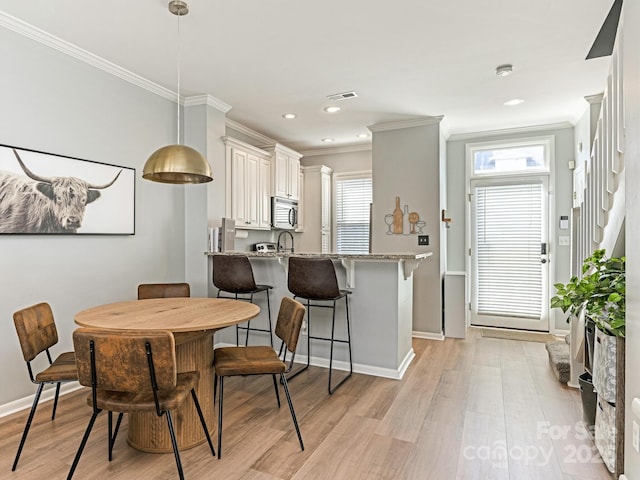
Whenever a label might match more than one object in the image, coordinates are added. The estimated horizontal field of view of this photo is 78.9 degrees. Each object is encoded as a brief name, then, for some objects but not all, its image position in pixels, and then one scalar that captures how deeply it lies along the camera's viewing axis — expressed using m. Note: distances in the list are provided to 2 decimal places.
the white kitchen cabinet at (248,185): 4.50
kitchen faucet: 5.99
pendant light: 2.32
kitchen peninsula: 3.39
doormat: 4.73
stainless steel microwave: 5.43
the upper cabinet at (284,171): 5.39
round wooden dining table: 2.02
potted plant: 1.96
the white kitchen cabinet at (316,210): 6.31
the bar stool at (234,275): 3.53
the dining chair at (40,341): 2.07
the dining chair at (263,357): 2.22
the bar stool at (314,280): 3.14
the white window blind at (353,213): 6.29
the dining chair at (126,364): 1.66
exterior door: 5.13
